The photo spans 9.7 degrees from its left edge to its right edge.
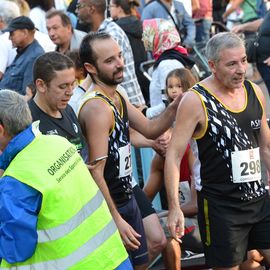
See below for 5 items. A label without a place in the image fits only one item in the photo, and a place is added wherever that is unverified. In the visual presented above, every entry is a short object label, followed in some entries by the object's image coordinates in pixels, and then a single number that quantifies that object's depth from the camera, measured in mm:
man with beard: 10512
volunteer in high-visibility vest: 8140
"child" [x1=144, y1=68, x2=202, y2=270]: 12579
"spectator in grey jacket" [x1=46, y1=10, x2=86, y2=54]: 17619
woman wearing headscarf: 15924
